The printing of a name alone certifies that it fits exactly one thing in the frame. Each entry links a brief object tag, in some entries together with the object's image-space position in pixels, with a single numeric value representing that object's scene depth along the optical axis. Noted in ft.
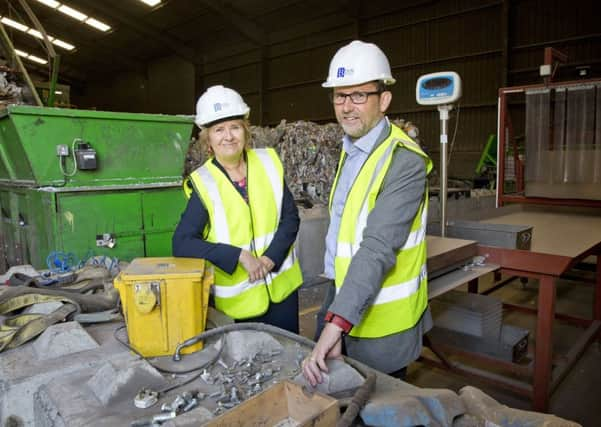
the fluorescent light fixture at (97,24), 51.44
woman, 6.11
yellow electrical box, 4.18
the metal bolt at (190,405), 3.38
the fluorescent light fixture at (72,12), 48.65
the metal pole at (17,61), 18.57
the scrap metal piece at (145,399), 3.41
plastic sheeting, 12.74
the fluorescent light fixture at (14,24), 51.42
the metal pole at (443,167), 8.48
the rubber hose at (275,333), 3.37
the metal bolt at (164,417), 3.18
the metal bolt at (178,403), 3.34
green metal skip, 10.82
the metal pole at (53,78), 16.98
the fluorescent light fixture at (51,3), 47.29
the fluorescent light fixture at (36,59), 65.05
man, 4.22
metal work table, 8.10
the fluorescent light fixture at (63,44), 60.52
